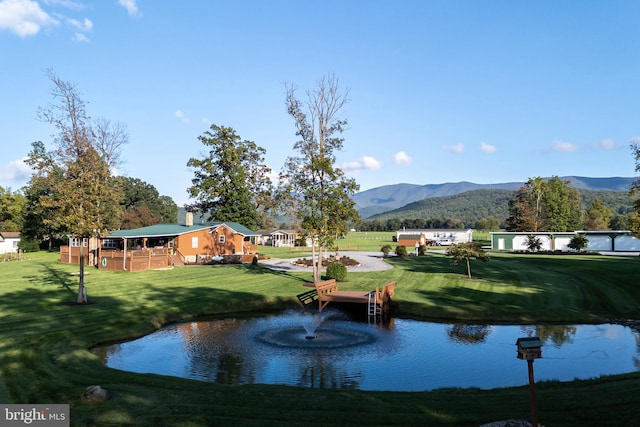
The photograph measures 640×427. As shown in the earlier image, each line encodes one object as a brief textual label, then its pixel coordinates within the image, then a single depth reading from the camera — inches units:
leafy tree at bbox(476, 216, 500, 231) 7007.9
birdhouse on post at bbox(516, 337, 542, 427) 307.6
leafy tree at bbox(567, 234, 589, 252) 2527.1
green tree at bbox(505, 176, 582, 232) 3432.6
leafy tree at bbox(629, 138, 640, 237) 1146.7
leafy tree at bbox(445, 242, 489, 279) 1267.2
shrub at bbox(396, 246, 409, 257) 2103.8
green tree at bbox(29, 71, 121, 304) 887.2
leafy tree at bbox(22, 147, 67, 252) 2501.2
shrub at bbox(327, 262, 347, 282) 1259.8
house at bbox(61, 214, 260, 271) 1519.4
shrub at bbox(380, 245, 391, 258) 2232.5
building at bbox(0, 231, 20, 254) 2898.6
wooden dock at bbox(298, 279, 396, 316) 926.4
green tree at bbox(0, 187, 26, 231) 3358.8
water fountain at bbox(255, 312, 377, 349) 695.1
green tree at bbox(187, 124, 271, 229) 2529.5
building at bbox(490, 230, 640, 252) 2657.5
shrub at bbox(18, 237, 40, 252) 2603.3
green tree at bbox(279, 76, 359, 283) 1207.6
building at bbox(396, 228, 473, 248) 3961.6
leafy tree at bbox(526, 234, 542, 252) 2637.8
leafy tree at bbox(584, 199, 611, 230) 4074.8
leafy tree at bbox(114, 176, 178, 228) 2924.7
